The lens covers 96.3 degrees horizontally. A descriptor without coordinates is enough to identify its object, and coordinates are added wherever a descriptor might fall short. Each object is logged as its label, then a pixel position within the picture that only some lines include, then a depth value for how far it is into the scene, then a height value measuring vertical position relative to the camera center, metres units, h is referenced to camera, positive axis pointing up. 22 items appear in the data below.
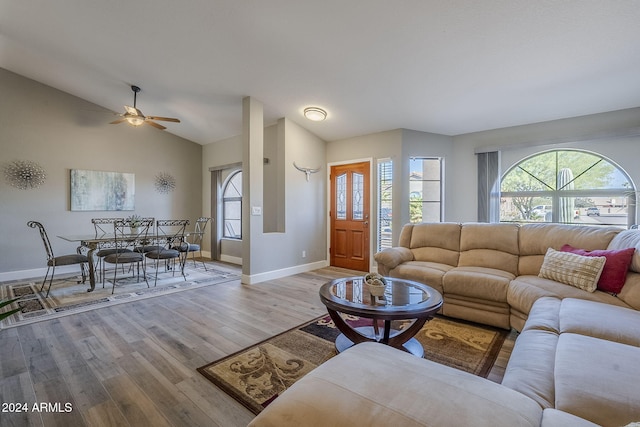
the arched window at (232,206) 6.52 +0.18
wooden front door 5.26 -0.04
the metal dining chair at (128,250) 4.09 -0.55
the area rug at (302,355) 1.86 -1.10
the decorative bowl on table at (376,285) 2.12 -0.53
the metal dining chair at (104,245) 4.41 -0.53
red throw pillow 2.23 -0.45
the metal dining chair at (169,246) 4.54 -0.59
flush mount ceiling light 4.51 +1.61
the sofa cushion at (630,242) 2.24 -0.24
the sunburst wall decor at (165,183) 6.29 +0.69
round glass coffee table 1.90 -0.63
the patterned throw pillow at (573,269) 2.30 -0.47
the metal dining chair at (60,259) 3.83 -0.63
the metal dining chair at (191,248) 5.04 -0.61
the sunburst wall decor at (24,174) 4.63 +0.65
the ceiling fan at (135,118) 4.28 +1.48
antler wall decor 5.16 +0.82
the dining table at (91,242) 3.96 -0.40
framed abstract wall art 5.24 +0.44
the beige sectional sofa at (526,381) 0.89 -0.63
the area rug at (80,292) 3.17 -1.07
